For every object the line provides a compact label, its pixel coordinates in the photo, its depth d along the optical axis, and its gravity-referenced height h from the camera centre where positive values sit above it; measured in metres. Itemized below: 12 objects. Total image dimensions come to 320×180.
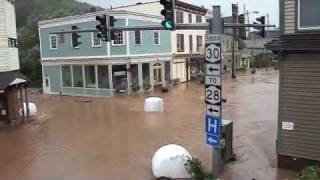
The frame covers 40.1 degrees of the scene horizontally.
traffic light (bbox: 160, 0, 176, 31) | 12.81 +0.84
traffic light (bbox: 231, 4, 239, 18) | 22.28 +1.67
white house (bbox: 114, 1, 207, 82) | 47.31 -0.14
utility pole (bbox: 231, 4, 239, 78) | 22.02 +1.52
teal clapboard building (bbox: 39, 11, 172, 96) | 37.84 -1.43
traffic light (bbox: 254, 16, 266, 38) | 15.20 +0.65
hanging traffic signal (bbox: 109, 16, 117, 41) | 16.91 +0.74
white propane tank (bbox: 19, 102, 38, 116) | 29.83 -4.38
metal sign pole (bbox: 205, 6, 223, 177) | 11.57 -1.12
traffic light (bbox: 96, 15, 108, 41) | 16.62 +0.61
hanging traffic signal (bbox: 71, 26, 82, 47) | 18.52 +0.20
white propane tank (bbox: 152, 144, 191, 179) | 13.85 -3.85
